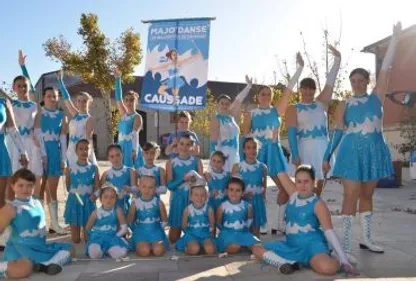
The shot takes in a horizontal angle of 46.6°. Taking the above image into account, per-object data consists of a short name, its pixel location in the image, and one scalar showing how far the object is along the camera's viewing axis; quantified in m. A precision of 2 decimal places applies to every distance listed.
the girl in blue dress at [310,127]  5.59
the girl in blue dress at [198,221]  5.21
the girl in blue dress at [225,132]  6.52
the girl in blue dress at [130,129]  6.71
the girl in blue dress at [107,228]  4.96
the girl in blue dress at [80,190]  5.80
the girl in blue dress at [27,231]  4.34
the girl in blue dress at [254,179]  5.73
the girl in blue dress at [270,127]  5.97
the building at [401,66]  19.35
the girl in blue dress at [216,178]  5.71
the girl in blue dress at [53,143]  6.25
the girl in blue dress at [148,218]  5.18
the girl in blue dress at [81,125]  6.48
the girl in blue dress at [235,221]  5.08
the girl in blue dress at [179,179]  5.81
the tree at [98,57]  26.59
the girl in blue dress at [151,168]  5.89
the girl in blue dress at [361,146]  4.88
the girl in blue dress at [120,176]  5.80
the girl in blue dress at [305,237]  4.21
